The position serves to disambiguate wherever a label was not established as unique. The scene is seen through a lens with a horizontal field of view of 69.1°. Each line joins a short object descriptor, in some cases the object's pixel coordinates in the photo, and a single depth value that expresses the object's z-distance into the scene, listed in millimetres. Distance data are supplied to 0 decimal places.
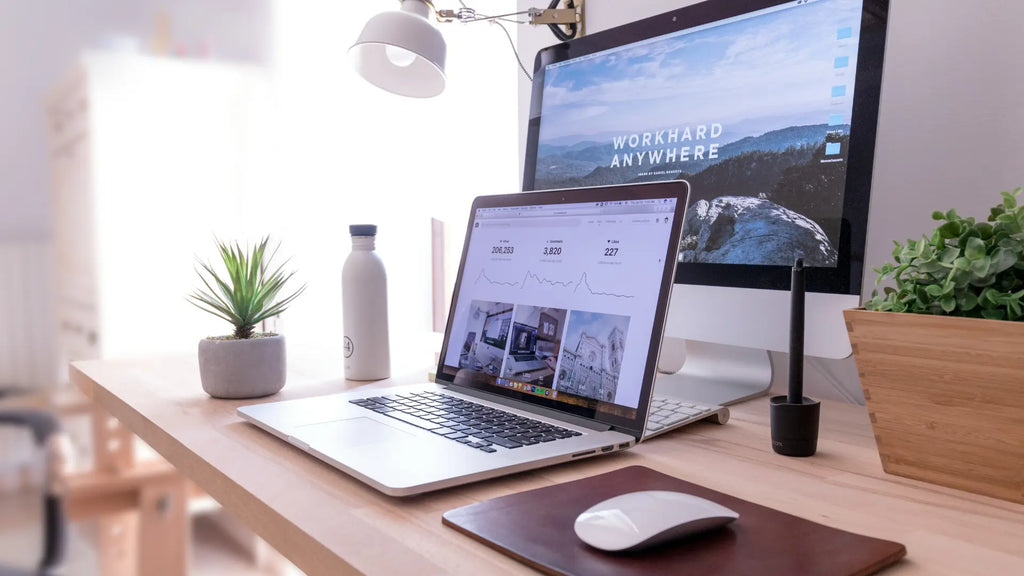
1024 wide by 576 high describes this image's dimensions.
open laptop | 624
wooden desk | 446
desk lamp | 1071
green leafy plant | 540
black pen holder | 654
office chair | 1313
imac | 744
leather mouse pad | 408
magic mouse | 420
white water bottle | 998
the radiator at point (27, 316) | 2055
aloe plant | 955
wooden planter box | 515
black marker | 657
